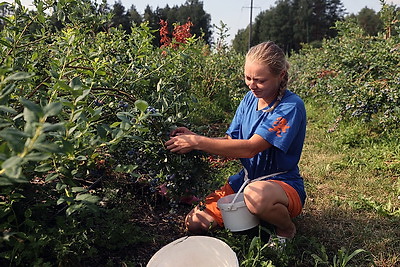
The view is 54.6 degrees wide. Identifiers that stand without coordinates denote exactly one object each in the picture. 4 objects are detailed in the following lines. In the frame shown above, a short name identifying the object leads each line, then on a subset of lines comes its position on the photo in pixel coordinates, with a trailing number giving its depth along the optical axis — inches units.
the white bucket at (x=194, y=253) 61.6
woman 75.4
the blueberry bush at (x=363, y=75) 147.3
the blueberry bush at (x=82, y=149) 44.2
